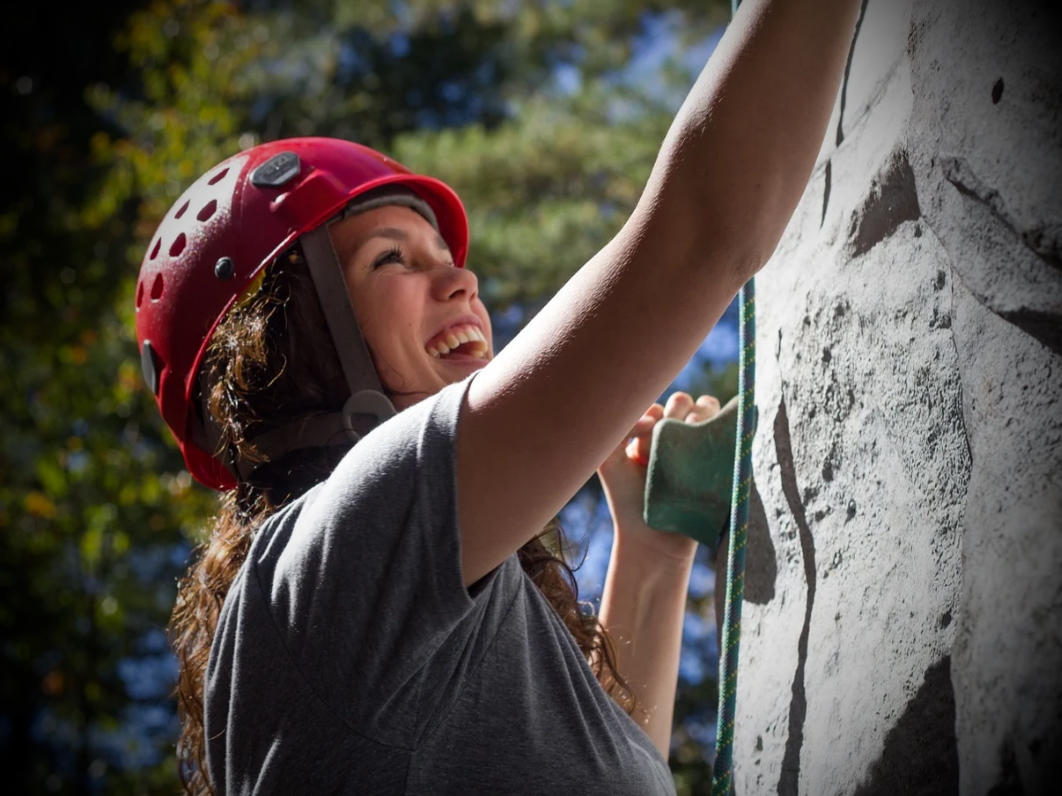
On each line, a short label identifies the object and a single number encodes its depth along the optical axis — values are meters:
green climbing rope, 1.51
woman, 1.08
